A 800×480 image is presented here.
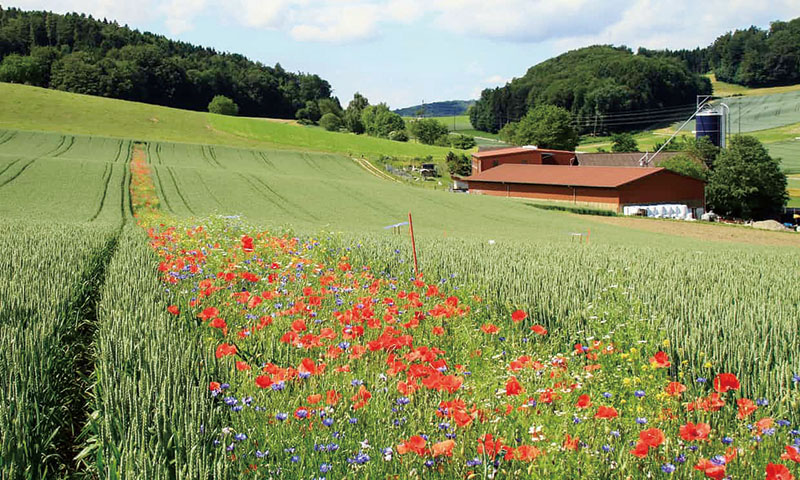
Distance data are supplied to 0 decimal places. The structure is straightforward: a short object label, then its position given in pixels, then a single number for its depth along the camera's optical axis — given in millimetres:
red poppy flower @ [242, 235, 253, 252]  8645
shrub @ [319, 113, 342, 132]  127438
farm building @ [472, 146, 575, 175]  76831
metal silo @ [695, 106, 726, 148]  76750
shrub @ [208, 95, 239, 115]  124938
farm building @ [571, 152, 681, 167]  74500
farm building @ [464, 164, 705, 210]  54750
